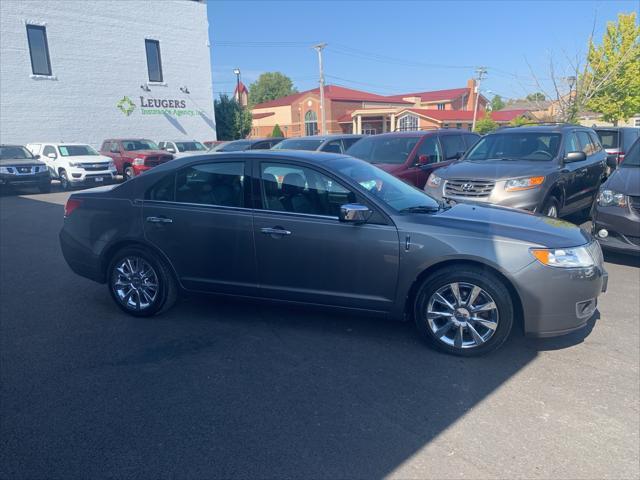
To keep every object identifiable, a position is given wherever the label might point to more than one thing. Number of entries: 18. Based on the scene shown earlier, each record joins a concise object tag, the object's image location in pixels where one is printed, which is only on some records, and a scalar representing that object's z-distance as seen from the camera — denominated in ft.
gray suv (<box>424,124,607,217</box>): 24.34
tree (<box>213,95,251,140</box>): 119.24
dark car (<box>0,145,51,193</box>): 55.97
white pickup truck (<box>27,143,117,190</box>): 60.89
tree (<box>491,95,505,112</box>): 315.99
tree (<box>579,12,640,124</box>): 75.56
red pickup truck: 65.82
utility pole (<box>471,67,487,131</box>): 168.72
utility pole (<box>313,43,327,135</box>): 126.53
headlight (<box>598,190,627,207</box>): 21.06
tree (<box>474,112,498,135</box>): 154.61
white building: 77.92
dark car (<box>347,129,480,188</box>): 31.36
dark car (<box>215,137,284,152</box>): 52.49
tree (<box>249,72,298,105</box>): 305.32
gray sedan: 12.86
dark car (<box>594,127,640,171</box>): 42.16
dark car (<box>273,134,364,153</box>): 41.04
